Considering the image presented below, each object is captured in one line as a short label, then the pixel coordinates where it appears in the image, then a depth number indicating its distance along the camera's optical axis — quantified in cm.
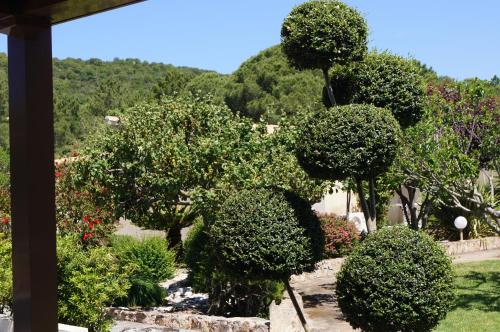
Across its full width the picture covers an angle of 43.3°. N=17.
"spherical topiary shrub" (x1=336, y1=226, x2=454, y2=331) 482
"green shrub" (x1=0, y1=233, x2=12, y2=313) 656
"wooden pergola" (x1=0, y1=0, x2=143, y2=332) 341
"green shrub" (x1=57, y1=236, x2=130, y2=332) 641
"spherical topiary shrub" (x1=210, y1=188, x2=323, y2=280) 520
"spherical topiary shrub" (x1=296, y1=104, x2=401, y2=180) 507
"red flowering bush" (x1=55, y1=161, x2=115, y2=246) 1048
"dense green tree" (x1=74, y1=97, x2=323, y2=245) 844
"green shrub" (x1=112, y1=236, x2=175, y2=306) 927
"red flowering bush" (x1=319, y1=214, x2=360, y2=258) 1375
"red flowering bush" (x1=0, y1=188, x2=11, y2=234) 1031
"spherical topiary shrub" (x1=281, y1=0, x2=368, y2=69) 558
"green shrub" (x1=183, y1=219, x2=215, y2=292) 875
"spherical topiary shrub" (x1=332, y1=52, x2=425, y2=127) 584
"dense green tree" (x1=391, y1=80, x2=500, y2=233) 955
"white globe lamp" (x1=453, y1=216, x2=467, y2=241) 1444
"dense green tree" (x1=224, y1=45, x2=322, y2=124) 3011
